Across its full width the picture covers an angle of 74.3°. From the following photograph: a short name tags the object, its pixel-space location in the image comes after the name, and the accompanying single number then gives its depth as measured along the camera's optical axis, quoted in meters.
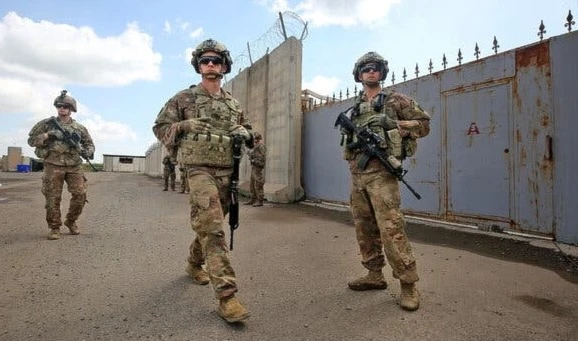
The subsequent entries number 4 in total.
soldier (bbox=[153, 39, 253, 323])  2.59
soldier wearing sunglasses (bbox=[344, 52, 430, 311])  2.73
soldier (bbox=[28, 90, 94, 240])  5.09
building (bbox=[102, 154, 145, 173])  62.72
